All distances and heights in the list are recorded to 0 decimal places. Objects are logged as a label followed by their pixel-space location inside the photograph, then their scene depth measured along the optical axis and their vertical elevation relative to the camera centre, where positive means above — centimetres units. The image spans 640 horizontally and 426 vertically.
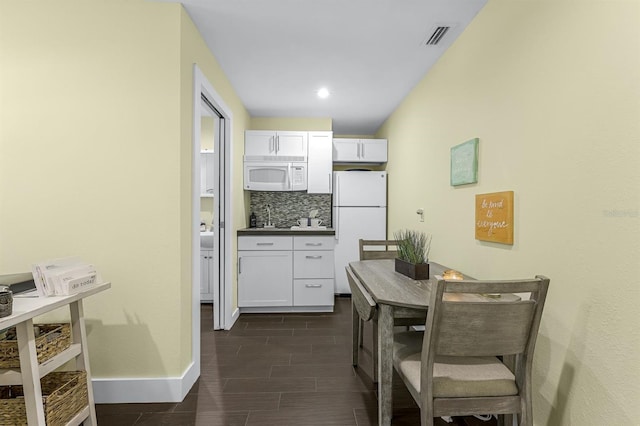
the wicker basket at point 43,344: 141 -61
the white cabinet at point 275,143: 409 +84
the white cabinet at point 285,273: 367 -70
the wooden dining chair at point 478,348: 120 -51
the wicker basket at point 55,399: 141 -86
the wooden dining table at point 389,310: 151 -47
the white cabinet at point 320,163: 421 +61
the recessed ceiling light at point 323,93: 340 +125
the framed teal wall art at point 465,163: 215 +34
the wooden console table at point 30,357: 126 -59
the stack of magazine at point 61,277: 144 -31
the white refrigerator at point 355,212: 434 -1
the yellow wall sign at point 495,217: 179 -3
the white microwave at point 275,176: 404 +44
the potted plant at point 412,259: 203 -31
